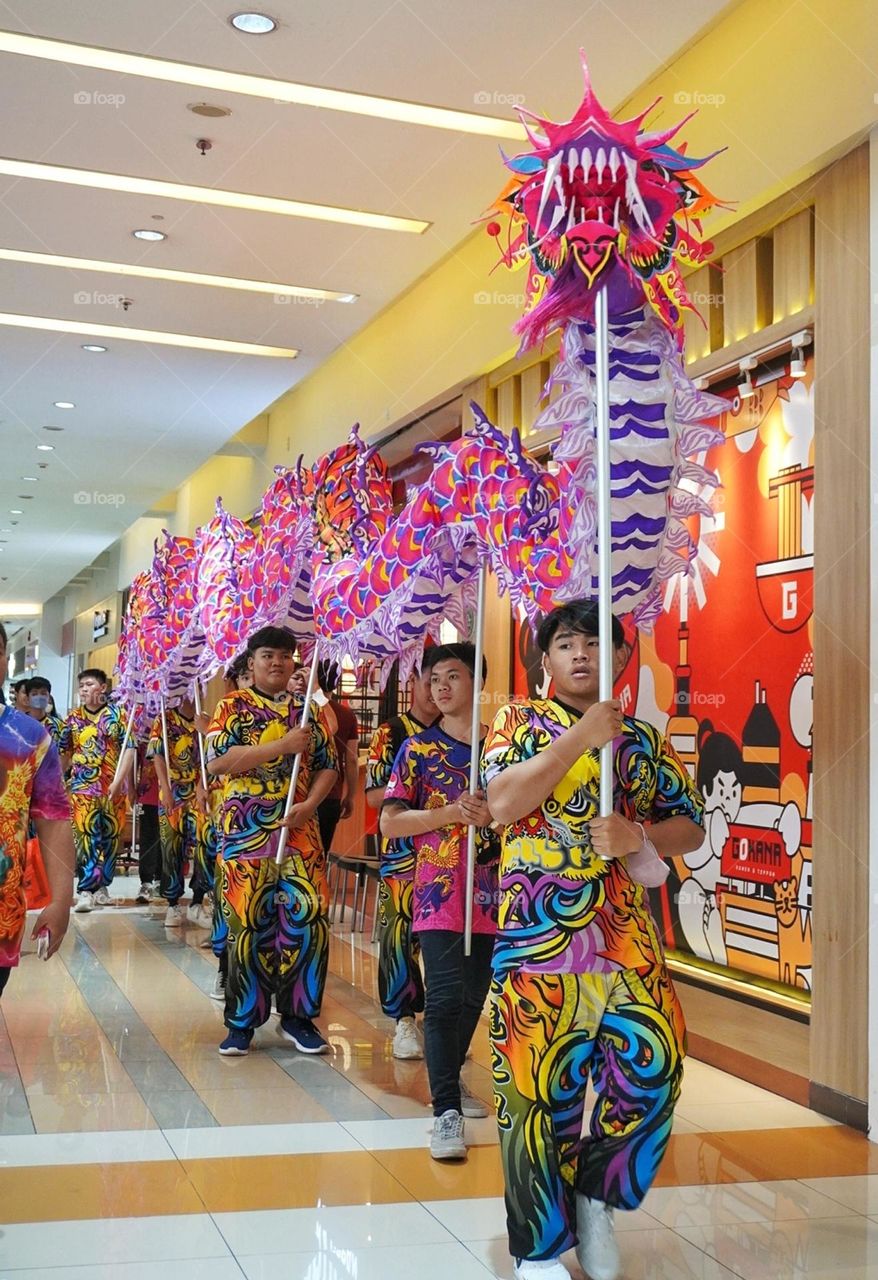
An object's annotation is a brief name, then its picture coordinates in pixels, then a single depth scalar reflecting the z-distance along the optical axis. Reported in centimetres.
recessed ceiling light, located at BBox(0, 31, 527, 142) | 540
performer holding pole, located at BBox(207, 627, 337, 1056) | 528
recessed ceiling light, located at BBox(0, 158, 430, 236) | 662
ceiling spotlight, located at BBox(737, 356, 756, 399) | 528
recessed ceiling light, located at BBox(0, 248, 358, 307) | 777
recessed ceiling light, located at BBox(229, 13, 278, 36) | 508
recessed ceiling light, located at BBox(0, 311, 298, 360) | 891
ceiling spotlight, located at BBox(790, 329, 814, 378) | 493
